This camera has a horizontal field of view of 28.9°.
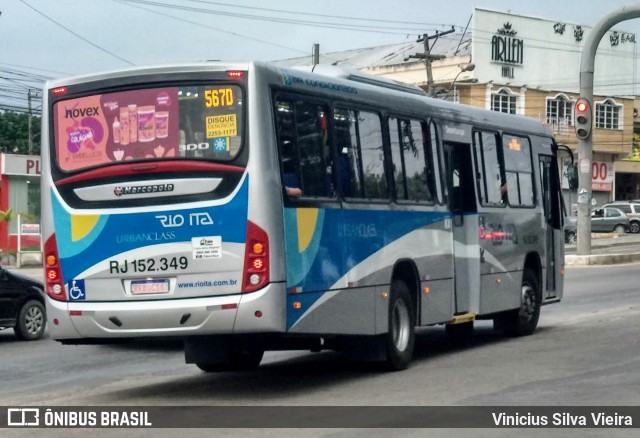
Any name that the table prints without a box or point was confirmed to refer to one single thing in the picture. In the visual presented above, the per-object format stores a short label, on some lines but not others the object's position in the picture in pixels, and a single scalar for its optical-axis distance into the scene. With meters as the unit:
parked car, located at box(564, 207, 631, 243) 61.66
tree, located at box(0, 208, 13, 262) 39.12
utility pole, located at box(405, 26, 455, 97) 51.84
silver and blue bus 11.09
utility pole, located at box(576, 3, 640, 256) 31.72
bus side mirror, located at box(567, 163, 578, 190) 20.80
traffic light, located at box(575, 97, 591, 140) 32.00
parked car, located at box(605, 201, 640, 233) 62.88
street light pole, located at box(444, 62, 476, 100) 63.62
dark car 18.53
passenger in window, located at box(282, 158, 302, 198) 11.45
